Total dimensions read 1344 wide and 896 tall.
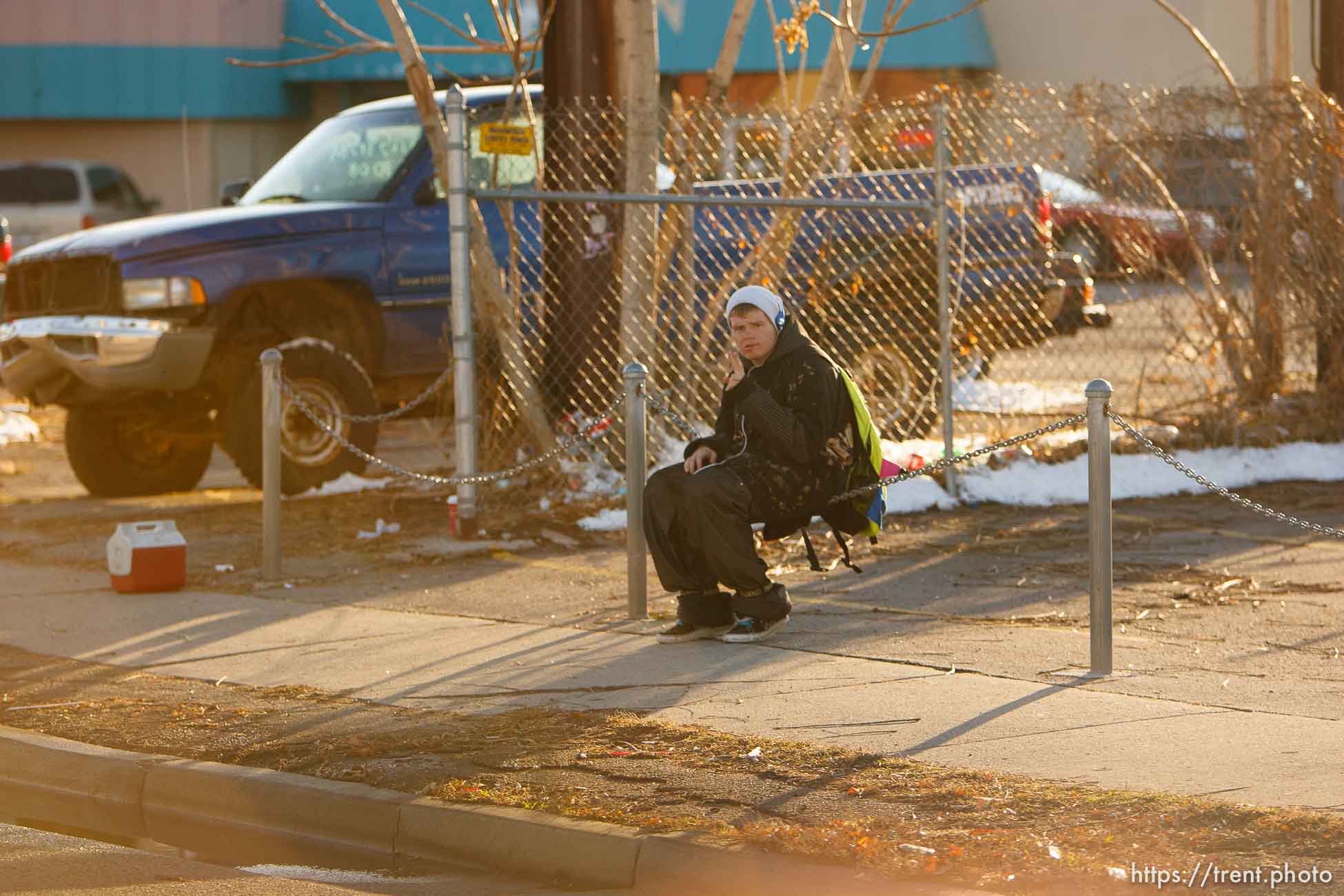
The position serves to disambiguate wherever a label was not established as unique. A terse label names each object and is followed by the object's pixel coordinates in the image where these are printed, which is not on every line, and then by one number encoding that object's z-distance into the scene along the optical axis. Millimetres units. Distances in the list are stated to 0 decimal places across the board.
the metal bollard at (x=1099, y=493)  13445
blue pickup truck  22453
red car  23156
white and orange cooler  17984
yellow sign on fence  19831
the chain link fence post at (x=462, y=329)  19672
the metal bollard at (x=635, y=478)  15922
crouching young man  15086
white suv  53812
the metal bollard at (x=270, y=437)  18328
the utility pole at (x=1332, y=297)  23719
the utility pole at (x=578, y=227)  22484
